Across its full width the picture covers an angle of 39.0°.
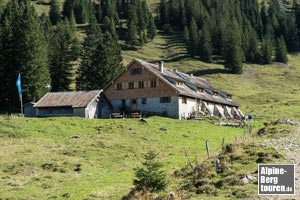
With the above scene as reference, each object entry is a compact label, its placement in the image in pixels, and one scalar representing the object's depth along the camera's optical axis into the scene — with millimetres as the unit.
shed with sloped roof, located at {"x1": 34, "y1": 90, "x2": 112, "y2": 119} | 60000
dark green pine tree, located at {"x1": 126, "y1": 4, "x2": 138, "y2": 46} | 159625
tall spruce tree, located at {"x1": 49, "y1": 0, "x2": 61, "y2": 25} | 186125
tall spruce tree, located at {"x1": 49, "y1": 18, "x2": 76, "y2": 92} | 78000
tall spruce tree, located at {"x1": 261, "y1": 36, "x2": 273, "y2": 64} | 148375
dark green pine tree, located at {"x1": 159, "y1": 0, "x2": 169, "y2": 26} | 197462
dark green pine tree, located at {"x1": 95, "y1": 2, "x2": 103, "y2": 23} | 191350
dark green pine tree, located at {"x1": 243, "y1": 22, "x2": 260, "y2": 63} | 149750
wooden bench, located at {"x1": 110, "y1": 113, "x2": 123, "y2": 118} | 60744
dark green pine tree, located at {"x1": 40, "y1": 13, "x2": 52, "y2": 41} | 100688
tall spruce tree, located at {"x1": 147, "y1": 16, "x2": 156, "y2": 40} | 174000
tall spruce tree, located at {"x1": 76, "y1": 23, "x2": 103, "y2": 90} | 78812
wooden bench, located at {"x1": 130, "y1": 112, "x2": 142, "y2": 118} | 60462
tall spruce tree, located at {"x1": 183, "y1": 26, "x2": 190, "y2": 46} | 156125
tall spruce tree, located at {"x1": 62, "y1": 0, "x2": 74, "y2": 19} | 194138
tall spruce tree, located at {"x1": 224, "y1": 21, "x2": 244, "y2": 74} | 129875
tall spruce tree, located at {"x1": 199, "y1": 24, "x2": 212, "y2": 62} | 144838
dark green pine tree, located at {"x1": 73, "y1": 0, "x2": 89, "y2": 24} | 184750
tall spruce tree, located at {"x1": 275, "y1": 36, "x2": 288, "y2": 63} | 151750
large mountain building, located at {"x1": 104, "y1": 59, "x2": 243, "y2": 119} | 64688
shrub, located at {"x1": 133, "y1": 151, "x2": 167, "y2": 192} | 19203
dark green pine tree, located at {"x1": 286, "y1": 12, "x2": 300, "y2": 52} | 173375
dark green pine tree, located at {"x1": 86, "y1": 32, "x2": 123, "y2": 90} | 77188
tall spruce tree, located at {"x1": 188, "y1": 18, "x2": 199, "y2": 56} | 149288
